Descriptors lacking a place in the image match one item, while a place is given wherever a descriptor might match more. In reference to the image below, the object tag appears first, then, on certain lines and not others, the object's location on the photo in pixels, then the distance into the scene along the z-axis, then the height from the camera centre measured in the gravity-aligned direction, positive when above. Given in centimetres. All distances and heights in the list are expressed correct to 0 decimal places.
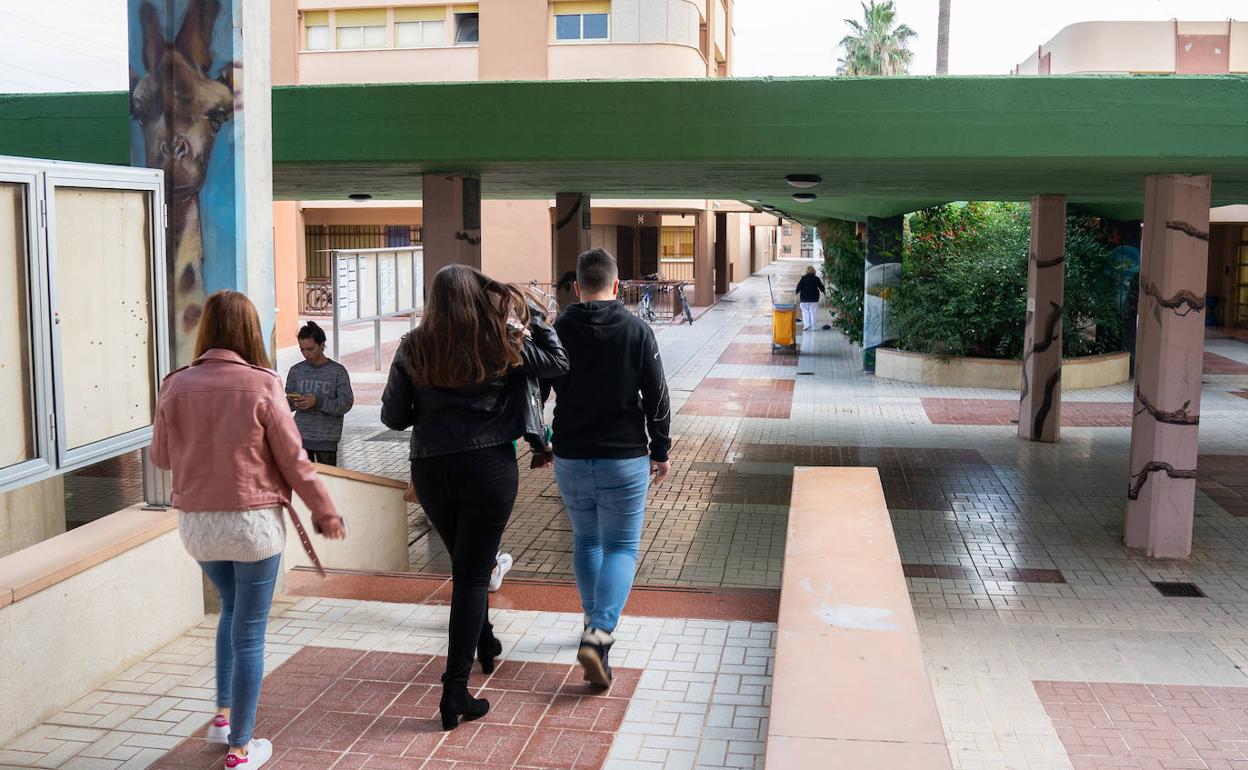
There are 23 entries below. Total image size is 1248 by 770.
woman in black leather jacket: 405 -52
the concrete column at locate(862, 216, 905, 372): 1991 -7
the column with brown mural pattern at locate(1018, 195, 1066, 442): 1371 -58
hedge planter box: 1844 -163
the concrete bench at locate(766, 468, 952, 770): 332 -135
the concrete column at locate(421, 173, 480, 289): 1065 +42
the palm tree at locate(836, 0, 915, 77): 7100 +1388
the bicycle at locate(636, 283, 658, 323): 2897 -98
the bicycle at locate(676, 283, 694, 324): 3030 -96
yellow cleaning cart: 2334 -119
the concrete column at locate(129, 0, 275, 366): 542 +63
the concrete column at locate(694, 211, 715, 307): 3482 +25
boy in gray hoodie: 837 -92
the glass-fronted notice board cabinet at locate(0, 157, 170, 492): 452 -20
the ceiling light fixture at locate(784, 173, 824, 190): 1048 +81
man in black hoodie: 450 -62
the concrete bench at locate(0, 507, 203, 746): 425 -138
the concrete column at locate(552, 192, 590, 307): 1401 +44
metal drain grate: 798 -221
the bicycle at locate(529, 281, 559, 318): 2699 -64
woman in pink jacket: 369 -65
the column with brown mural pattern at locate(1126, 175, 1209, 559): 873 -70
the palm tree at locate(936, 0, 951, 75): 3172 +627
